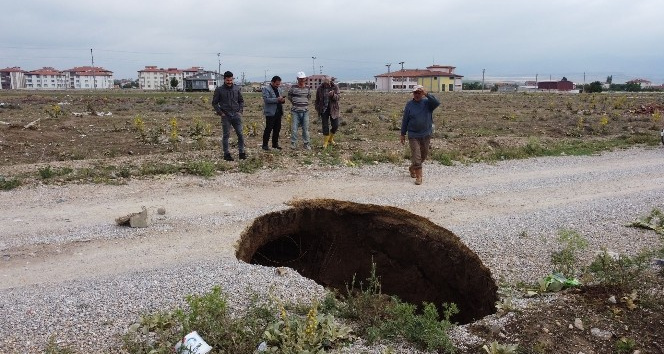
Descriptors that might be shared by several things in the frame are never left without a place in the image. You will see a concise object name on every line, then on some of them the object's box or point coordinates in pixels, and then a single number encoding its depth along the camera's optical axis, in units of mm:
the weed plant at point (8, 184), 8953
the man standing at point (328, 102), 13078
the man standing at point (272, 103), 12016
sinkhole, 7188
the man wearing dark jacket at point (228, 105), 11156
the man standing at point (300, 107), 12250
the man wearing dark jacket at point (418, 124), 9820
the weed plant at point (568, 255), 5923
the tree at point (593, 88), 67694
